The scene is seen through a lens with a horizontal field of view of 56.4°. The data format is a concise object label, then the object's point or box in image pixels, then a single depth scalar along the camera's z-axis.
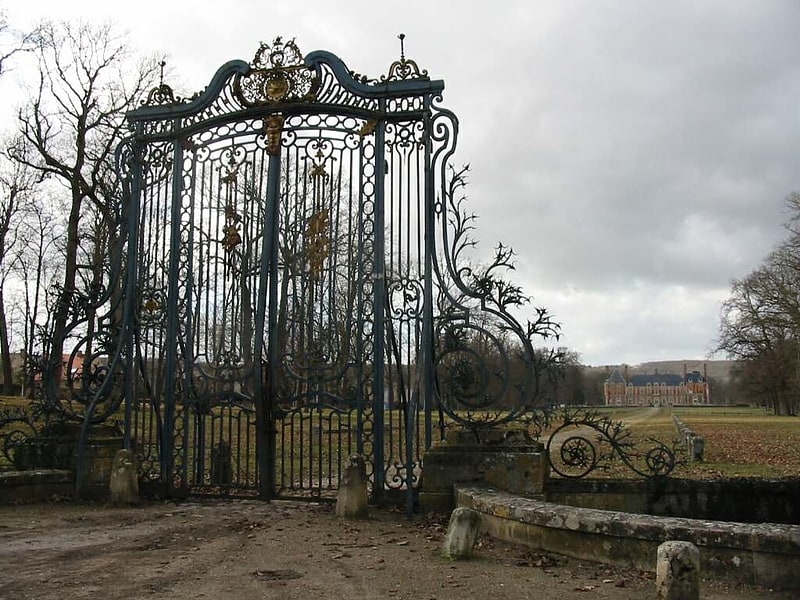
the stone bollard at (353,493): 7.85
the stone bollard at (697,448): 16.92
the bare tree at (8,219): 24.81
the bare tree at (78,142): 21.81
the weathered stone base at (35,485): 8.69
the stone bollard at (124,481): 8.88
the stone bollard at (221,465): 9.27
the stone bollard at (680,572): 4.44
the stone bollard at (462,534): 5.99
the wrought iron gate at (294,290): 8.38
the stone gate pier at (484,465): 7.68
